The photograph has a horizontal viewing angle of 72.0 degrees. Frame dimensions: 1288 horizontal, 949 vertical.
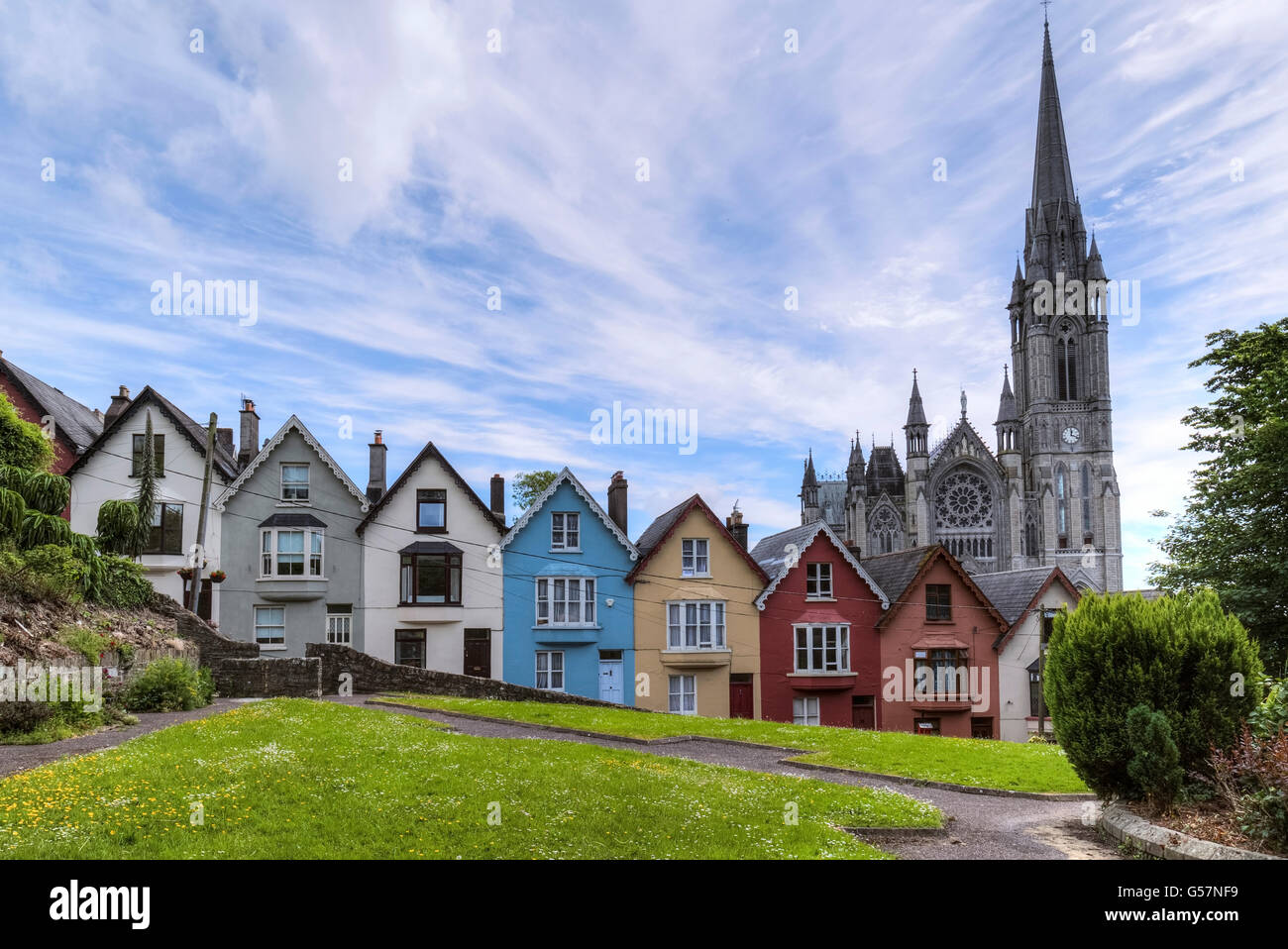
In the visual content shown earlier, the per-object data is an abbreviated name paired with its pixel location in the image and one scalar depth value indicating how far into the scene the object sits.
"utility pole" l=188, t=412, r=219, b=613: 35.72
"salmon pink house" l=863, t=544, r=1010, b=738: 43.03
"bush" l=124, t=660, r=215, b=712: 24.03
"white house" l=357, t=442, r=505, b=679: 41.47
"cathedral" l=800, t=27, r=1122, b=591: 112.88
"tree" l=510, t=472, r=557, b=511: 66.00
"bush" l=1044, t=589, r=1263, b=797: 13.45
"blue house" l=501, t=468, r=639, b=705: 42.22
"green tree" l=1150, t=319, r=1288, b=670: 36.06
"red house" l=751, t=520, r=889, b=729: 42.91
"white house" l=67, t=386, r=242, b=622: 40.53
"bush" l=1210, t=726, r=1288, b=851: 11.20
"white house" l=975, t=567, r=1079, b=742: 43.59
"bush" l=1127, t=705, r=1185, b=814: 13.06
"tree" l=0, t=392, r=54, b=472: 32.09
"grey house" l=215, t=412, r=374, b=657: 40.53
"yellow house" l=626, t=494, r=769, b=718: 42.41
